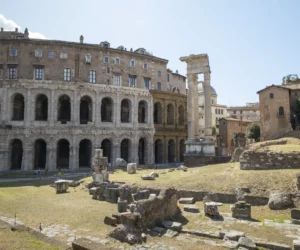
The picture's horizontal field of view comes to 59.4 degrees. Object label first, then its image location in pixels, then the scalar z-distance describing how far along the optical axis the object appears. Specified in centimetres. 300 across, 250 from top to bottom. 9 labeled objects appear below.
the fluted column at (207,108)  2709
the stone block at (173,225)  984
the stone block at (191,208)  1204
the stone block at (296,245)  753
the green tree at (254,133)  4425
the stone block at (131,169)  2378
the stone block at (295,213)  1032
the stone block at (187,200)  1365
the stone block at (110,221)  1041
